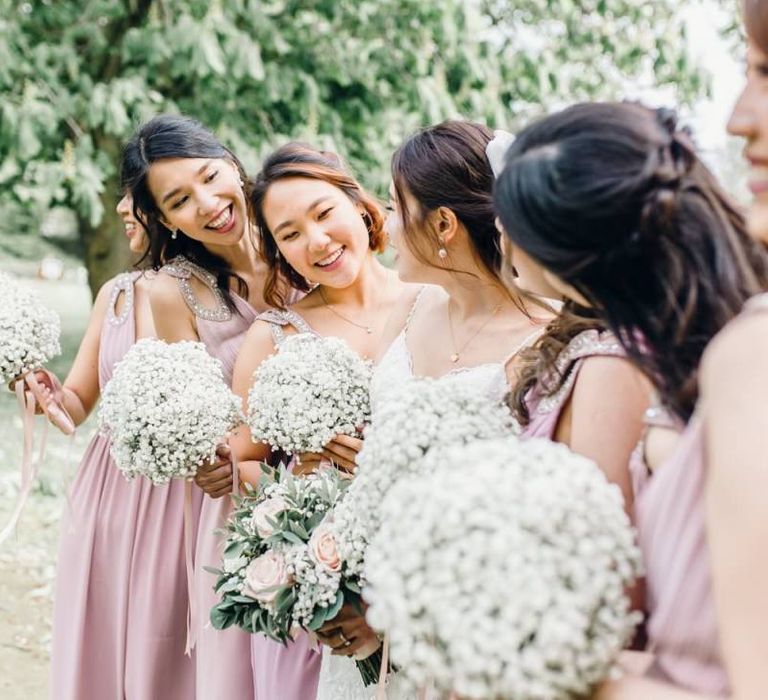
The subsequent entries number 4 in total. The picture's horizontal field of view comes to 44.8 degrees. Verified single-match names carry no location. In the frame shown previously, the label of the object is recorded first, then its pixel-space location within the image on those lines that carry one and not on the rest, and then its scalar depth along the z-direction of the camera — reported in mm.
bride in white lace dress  2902
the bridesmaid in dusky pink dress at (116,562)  3877
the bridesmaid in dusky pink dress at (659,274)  1448
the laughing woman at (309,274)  3355
